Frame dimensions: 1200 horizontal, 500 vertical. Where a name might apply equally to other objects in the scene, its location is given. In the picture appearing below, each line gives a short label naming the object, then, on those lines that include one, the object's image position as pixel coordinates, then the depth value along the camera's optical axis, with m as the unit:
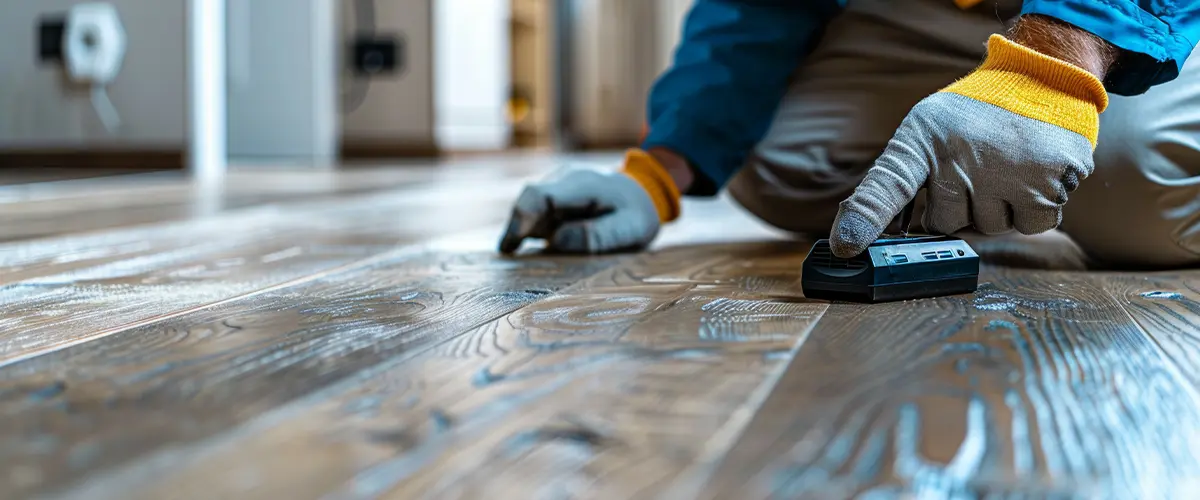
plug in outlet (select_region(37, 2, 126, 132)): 3.20
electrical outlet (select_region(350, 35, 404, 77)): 4.86
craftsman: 0.77
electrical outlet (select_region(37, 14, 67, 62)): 3.18
